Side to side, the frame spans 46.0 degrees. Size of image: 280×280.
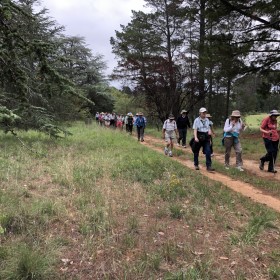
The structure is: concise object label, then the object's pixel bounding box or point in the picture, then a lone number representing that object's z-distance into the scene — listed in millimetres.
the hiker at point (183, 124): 15000
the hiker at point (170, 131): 12064
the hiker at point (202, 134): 9445
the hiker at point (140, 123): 17734
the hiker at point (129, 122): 22212
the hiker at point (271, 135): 9180
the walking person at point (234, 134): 9609
